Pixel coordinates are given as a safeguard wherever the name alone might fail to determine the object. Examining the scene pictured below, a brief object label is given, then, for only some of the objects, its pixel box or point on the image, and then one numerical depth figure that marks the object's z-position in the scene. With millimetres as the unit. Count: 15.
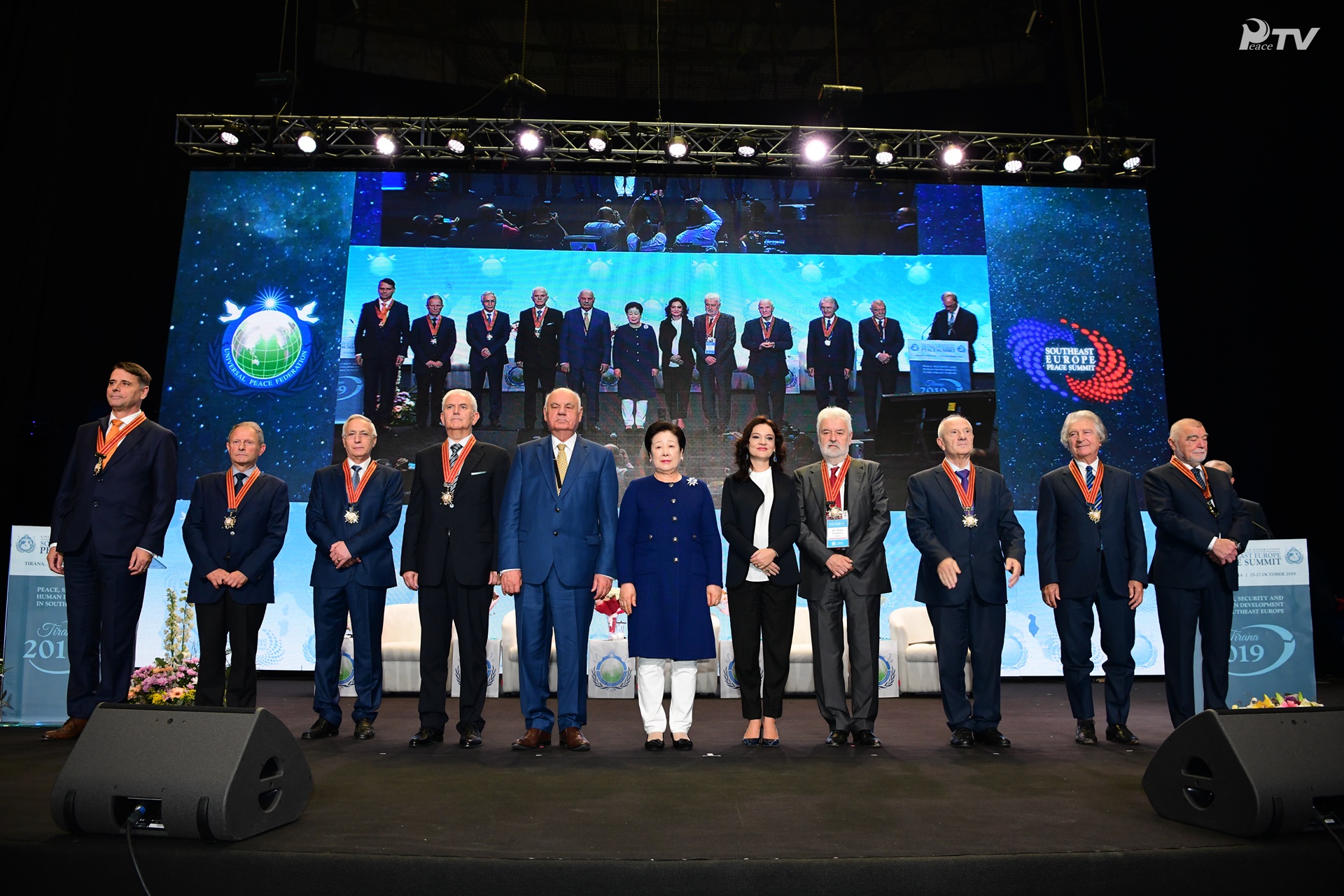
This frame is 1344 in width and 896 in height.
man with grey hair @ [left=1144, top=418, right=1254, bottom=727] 4094
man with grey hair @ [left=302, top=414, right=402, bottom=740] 4184
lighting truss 7566
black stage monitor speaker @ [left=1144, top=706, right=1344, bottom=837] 2326
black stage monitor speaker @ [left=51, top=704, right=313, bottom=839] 2225
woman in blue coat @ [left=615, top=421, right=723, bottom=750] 3893
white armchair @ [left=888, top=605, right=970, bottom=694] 6398
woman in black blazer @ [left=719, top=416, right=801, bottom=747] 3980
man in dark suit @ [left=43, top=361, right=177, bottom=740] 4000
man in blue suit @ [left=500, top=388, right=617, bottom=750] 3920
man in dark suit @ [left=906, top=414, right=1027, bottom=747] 4070
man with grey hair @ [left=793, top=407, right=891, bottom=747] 4031
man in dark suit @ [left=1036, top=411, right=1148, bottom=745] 4168
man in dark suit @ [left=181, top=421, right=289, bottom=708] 4082
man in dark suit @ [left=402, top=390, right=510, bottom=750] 4004
